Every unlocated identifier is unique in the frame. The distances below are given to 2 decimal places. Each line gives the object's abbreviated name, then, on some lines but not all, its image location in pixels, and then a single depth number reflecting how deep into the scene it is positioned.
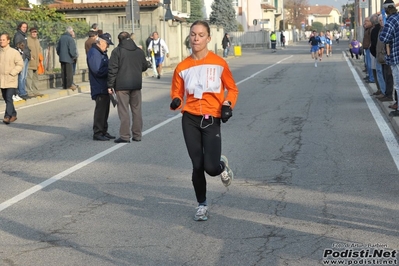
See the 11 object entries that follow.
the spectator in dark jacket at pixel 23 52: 19.02
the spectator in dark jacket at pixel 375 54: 17.41
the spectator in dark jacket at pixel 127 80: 12.56
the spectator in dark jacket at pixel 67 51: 23.22
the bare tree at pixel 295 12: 150.12
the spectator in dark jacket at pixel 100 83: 13.04
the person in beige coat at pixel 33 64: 20.92
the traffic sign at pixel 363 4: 35.89
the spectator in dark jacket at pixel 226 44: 52.66
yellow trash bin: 57.94
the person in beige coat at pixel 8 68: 15.53
